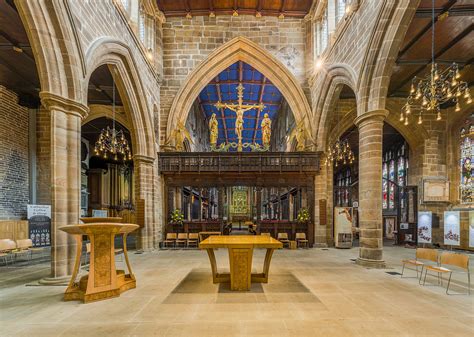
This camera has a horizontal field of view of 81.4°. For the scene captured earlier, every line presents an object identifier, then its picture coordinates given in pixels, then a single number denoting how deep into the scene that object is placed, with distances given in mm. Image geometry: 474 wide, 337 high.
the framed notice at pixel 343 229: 11164
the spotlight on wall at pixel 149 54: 11205
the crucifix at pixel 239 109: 11475
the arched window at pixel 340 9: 10269
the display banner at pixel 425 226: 11098
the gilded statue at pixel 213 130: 12297
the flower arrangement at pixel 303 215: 11703
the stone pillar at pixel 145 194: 10492
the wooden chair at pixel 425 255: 5613
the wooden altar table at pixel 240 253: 4996
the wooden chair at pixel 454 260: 4975
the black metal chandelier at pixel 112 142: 9488
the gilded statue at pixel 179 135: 12531
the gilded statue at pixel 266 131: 12562
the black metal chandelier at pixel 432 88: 5637
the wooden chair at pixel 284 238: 11078
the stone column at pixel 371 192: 7168
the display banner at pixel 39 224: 9406
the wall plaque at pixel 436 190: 11727
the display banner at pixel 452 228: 10012
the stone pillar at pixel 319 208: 11562
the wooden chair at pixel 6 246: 6921
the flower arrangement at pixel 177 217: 11831
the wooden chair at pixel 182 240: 11095
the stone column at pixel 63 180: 5551
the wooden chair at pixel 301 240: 11250
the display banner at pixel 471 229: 9703
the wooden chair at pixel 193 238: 11288
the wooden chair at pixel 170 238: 11053
